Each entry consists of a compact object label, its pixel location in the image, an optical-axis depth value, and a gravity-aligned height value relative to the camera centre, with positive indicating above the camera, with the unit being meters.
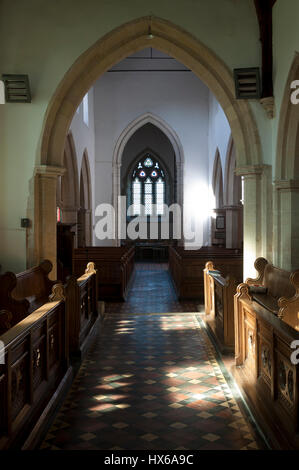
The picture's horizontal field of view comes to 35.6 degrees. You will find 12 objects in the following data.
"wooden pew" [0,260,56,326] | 5.15 -0.67
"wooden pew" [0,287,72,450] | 2.62 -0.99
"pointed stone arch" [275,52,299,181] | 6.54 +1.38
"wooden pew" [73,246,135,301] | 9.66 -0.77
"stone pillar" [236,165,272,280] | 7.24 +0.36
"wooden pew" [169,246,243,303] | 9.57 -0.71
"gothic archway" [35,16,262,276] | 7.29 +2.31
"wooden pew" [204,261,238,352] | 5.23 -0.93
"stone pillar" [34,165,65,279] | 7.32 +0.41
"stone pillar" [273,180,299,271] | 6.77 +0.16
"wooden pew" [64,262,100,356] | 5.14 -0.95
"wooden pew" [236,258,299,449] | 2.74 -0.92
